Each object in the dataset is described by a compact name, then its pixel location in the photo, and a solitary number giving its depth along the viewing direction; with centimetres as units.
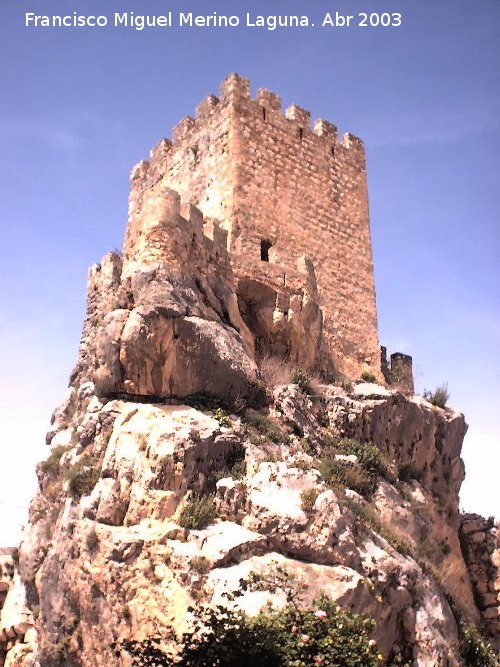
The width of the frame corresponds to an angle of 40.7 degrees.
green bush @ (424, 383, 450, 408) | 1736
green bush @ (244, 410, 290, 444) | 1231
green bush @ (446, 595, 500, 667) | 1134
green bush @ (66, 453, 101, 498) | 1170
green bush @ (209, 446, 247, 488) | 1097
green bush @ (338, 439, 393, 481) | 1348
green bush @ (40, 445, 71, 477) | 1387
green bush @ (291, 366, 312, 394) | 1450
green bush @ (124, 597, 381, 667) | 739
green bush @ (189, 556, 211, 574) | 928
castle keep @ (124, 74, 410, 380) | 1561
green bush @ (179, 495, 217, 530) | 1002
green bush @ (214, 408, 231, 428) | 1185
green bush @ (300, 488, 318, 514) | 1035
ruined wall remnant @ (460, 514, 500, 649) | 1559
